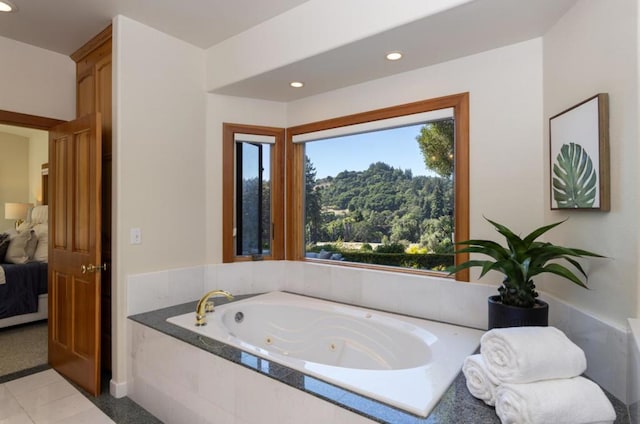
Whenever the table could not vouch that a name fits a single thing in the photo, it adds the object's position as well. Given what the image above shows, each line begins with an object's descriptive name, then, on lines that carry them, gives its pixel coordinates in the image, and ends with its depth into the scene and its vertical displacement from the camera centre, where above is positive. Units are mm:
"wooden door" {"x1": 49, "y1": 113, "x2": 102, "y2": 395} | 2367 -266
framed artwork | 1432 +261
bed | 3652 -705
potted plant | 1537 -264
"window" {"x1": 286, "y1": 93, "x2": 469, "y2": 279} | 2359 +129
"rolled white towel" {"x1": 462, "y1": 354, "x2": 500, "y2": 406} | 1290 -657
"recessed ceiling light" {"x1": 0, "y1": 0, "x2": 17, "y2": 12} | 2154 +1327
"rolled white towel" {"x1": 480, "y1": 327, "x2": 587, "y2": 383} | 1189 -512
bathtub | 1461 -743
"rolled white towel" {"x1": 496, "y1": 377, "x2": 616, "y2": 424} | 1097 -623
